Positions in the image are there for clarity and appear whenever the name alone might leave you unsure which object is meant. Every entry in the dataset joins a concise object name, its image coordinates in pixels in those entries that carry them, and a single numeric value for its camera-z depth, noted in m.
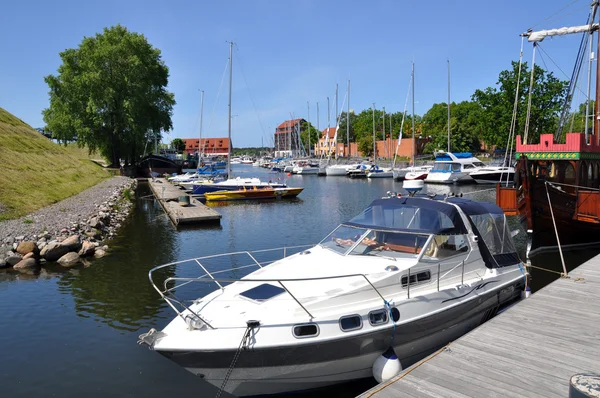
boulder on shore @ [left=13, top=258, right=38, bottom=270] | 15.64
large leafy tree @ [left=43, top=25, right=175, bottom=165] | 56.53
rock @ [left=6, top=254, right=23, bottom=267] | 15.80
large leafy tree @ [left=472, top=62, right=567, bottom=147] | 58.56
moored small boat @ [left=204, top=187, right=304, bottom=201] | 38.38
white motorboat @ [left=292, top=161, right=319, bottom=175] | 80.94
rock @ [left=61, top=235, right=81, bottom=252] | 17.10
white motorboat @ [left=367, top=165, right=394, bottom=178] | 65.69
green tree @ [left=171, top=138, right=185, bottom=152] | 175.93
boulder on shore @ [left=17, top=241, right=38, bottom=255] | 16.41
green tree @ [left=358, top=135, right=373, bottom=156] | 112.16
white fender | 7.03
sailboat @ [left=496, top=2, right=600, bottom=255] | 16.61
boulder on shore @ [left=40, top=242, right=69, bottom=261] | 16.50
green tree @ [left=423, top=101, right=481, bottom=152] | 88.45
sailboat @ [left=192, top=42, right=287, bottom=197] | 39.75
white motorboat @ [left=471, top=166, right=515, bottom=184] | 52.35
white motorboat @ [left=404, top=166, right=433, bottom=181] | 57.97
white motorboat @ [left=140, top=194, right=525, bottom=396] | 6.64
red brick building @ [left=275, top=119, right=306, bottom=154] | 184.41
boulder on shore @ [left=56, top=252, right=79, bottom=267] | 16.33
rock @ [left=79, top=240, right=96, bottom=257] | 17.44
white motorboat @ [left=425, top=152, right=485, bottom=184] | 55.19
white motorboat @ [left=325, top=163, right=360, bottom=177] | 72.81
